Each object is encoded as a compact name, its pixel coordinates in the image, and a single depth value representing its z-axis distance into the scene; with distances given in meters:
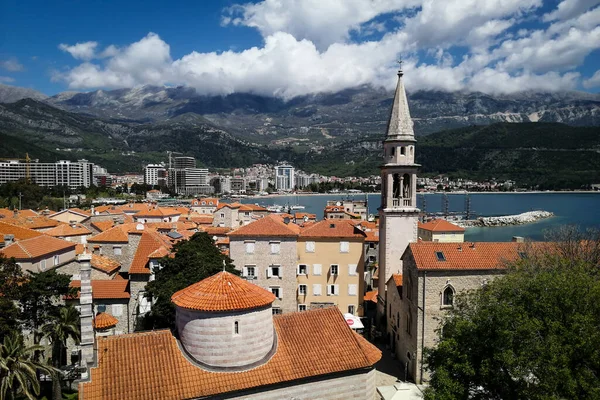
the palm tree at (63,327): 20.69
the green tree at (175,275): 23.72
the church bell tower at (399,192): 30.27
